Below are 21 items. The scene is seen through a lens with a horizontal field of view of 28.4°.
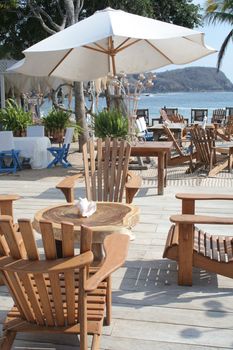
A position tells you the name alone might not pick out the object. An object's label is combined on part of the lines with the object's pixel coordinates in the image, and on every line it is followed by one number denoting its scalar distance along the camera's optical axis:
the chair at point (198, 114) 20.01
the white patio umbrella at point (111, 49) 4.69
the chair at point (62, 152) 9.55
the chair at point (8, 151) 9.03
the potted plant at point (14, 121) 10.47
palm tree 26.11
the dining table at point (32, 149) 9.53
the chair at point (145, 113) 20.61
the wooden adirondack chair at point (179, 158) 8.81
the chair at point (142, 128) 10.23
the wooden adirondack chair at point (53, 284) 1.92
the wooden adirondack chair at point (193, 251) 3.12
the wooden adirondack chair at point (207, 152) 8.05
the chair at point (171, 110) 20.50
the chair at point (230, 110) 21.57
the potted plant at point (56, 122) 12.57
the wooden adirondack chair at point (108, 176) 4.47
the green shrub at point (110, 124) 8.47
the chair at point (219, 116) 18.92
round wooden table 2.73
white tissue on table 3.06
